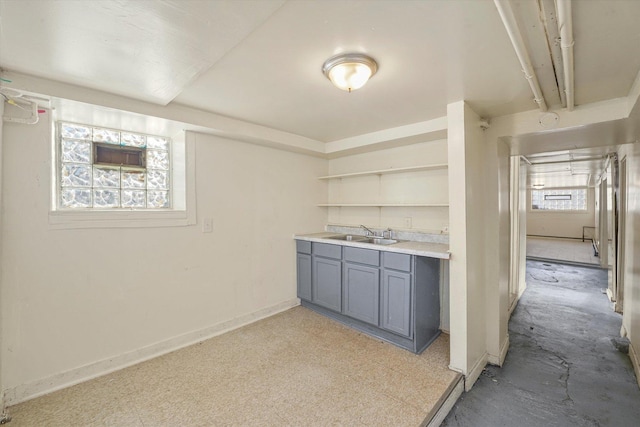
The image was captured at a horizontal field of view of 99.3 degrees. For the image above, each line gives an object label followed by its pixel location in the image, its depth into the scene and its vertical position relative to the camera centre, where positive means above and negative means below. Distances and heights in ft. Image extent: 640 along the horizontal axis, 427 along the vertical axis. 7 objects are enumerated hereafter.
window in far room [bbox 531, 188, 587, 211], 30.01 +1.17
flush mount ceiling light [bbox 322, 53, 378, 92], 5.01 +2.74
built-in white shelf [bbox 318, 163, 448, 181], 9.04 +1.49
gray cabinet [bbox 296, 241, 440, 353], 8.00 -2.65
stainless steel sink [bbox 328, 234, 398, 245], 10.66 -1.15
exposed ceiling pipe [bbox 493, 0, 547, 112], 3.39 +2.50
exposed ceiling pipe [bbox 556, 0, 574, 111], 3.31 +2.42
